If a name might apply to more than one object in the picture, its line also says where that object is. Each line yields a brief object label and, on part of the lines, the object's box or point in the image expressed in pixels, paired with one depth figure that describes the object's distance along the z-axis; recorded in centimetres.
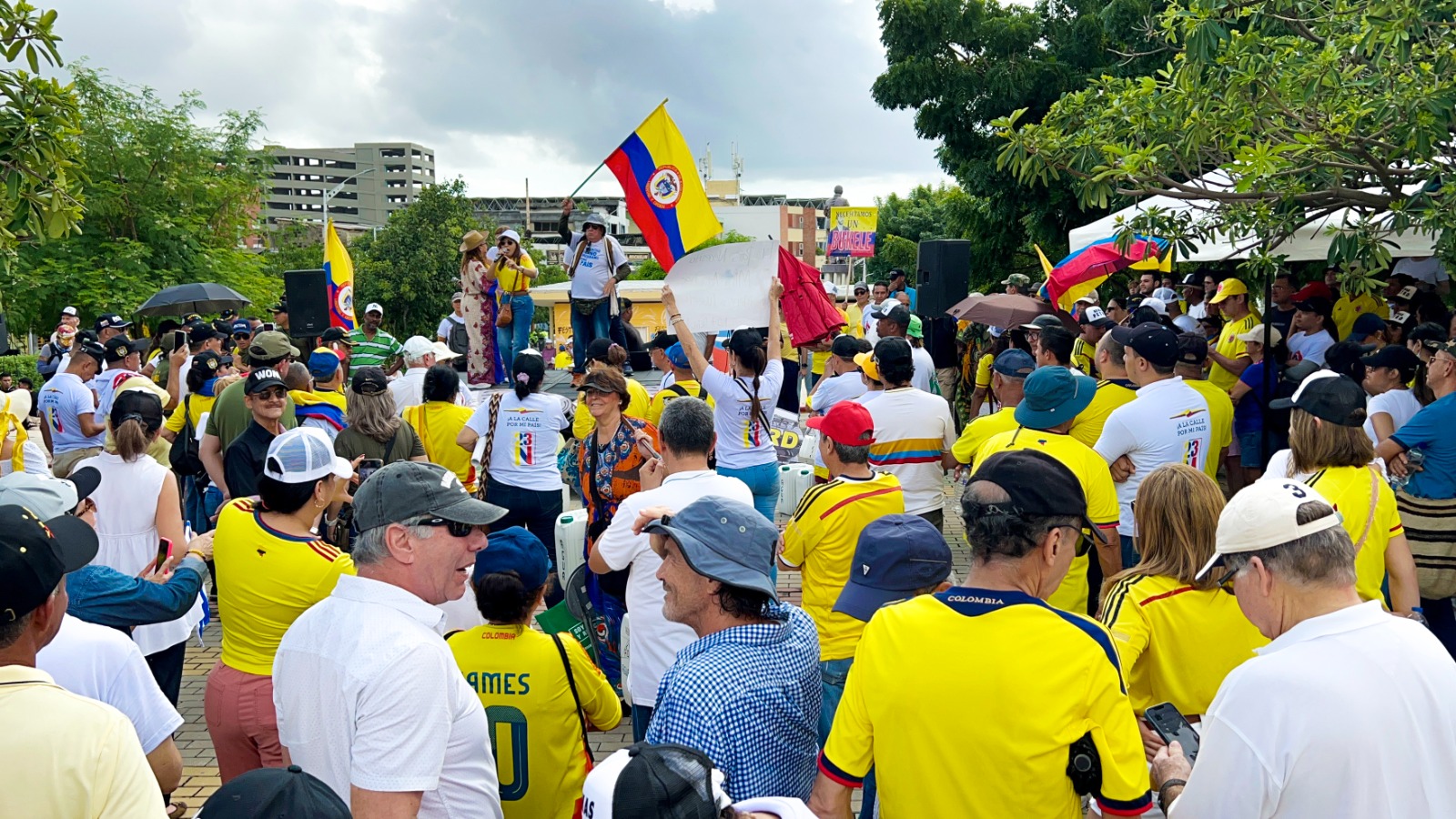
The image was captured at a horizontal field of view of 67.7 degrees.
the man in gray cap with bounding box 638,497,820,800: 260
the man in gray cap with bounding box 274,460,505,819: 247
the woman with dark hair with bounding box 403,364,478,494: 719
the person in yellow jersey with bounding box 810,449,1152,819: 234
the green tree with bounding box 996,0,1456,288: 554
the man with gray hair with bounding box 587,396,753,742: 420
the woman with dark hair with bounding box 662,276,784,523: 668
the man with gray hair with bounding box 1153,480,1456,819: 221
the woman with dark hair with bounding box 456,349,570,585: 689
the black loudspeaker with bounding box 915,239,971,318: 1507
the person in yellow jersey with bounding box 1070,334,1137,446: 632
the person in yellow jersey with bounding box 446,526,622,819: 331
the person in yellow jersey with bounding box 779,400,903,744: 443
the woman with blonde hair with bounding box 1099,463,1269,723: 320
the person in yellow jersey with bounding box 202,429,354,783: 373
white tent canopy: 752
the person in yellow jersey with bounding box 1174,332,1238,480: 631
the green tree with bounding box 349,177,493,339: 3425
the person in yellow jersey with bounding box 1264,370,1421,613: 407
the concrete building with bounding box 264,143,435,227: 16375
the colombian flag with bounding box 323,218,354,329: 1483
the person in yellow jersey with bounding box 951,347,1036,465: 602
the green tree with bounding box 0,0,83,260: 446
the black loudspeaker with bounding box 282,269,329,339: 1459
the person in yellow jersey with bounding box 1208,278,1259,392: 919
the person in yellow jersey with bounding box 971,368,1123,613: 486
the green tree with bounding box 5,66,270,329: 2491
